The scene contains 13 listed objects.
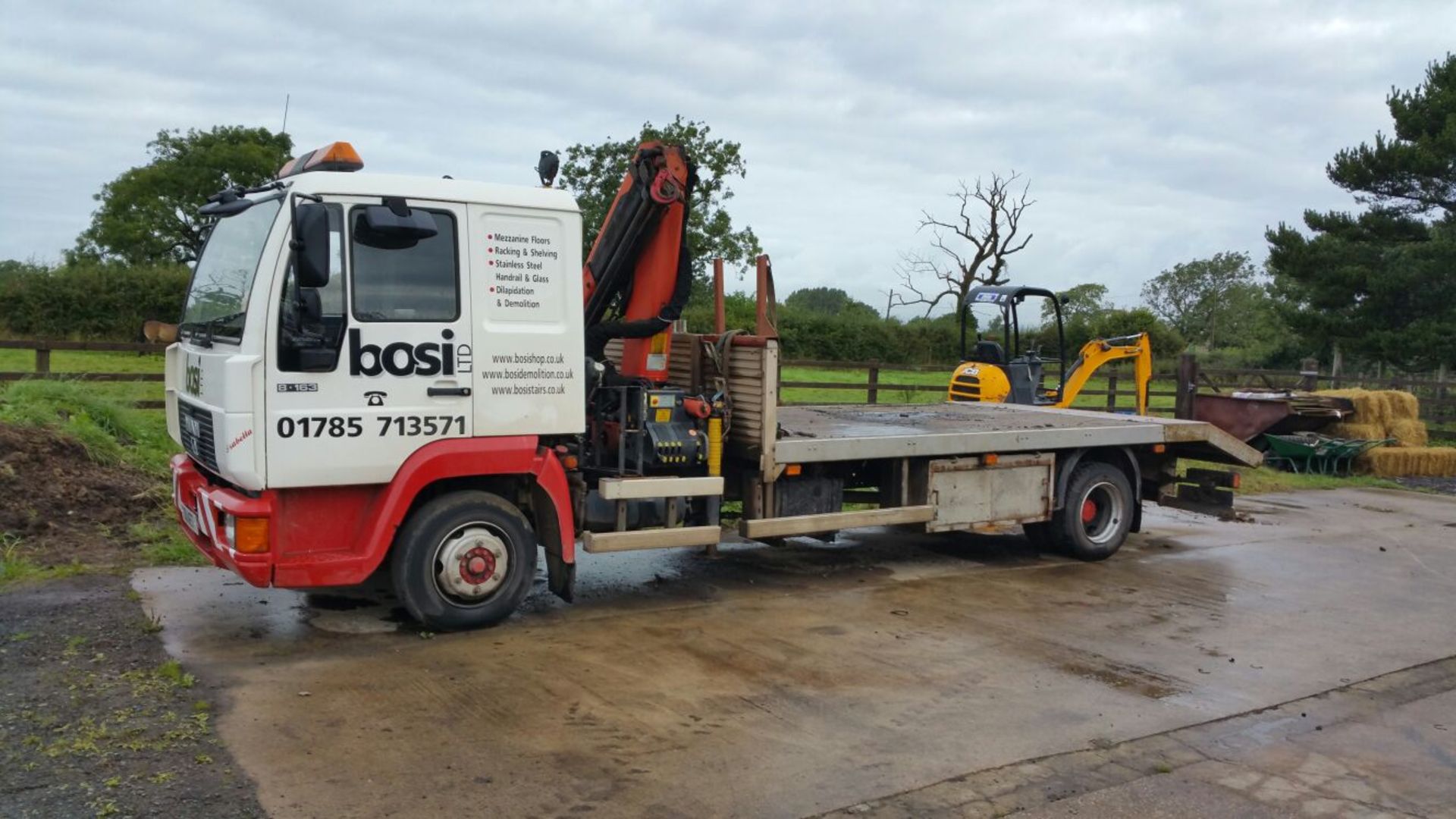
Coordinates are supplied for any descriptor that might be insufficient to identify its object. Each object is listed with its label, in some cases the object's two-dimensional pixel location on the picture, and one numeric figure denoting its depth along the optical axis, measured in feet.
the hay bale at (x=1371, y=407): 57.21
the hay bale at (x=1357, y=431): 56.59
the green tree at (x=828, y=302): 138.72
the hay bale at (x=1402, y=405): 58.23
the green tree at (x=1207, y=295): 206.69
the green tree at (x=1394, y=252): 79.61
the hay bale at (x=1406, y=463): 54.90
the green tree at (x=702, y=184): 122.93
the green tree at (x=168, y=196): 146.30
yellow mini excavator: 43.21
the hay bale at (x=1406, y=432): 57.06
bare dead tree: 136.05
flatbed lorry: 18.85
